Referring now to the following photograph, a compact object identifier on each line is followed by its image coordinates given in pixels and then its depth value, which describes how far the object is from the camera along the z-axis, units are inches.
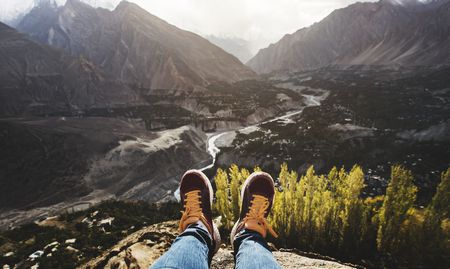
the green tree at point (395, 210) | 775.1
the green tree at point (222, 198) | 1065.5
